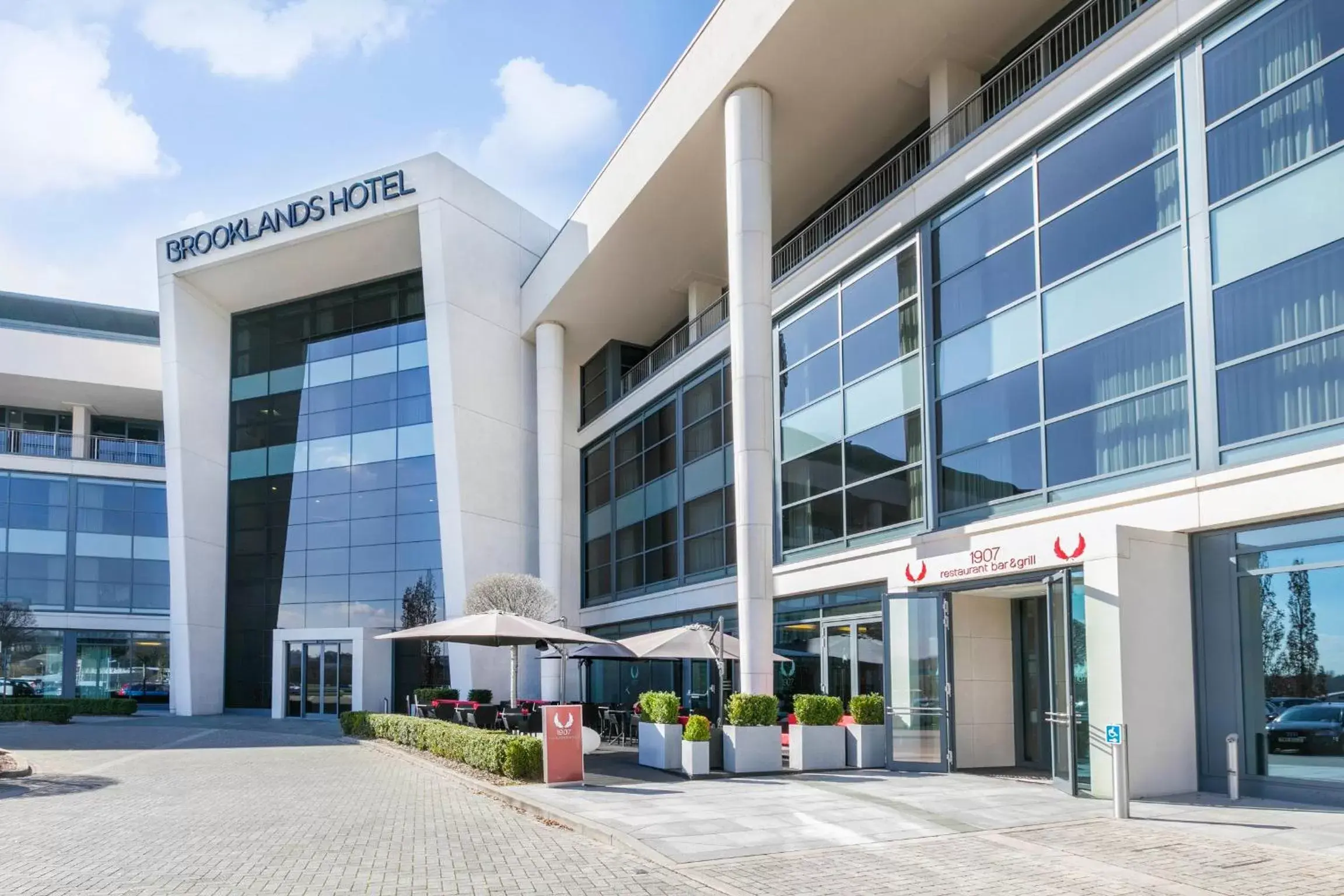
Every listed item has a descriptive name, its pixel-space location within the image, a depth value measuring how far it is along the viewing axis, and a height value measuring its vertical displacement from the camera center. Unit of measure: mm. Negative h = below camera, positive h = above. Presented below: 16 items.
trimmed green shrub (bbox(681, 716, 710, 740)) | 16938 -2279
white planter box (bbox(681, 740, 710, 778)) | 16672 -2672
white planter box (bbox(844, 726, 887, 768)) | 17547 -2653
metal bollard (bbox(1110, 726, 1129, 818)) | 12102 -2250
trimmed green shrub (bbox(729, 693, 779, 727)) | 17266 -2039
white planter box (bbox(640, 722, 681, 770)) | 17438 -2604
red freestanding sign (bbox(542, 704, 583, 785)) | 15531 -2309
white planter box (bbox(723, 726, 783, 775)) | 17062 -2619
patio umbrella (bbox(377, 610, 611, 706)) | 20125 -937
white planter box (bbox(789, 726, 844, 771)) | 17328 -2642
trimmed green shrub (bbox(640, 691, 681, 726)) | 17656 -2050
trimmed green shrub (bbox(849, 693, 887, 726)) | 17703 -2100
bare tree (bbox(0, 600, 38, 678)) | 39000 -1454
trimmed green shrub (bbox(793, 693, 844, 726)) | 17469 -2069
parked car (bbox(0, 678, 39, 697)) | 40625 -3720
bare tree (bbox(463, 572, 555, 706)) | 29453 -472
